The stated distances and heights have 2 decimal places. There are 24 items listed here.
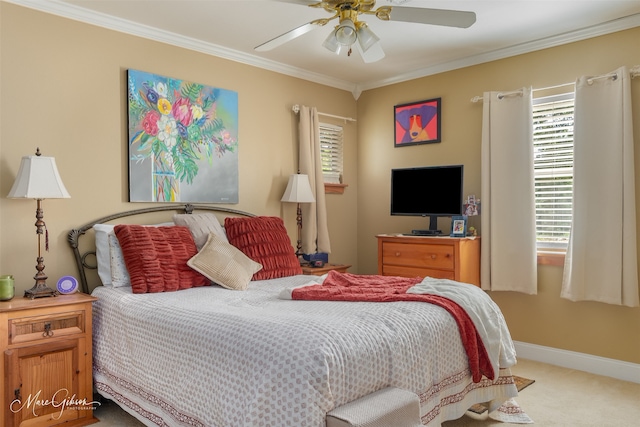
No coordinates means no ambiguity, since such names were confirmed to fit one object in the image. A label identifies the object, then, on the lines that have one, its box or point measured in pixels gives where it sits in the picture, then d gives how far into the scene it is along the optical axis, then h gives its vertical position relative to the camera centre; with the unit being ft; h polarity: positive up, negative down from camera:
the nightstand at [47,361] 8.22 -2.81
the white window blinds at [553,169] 12.61 +1.01
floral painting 11.66 +1.68
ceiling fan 7.84 +3.16
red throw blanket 8.05 -1.60
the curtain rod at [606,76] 11.27 +3.16
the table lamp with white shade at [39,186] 9.16 +0.35
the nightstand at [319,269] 13.35 -1.80
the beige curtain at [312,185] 15.17 +0.67
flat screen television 13.66 +0.41
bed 5.76 -2.01
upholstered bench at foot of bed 5.54 -2.47
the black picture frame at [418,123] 15.19 +2.73
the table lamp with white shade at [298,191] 14.25 +0.44
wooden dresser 12.89 -1.43
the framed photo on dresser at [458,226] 13.46 -0.56
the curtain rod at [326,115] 15.25 +3.09
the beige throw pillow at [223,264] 10.18 -1.29
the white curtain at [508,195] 12.86 +0.31
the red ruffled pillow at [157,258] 9.61 -1.10
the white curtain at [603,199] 11.17 +0.19
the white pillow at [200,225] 11.27 -0.48
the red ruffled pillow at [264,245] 11.57 -0.97
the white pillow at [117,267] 10.09 -1.31
